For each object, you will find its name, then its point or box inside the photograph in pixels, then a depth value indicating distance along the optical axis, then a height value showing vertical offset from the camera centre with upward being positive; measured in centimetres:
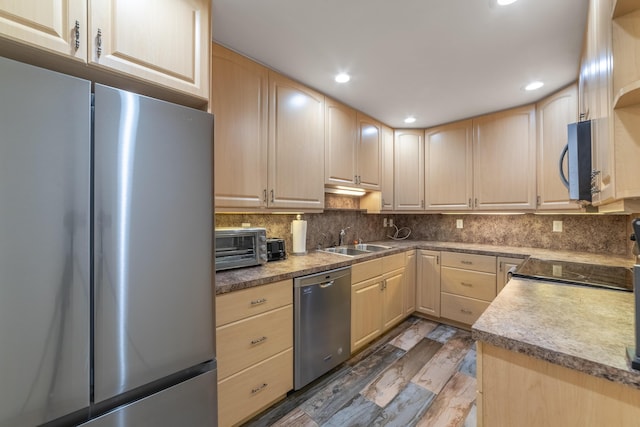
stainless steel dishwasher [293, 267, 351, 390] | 177 -80
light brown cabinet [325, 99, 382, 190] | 243 +68
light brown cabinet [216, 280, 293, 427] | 141 -79
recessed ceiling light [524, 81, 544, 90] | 213 +106
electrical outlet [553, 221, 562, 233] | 269 -13
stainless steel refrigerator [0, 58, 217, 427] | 80 -14
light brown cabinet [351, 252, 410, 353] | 225 -79
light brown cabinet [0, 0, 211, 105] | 89 +69
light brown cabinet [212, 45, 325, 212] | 168 +56
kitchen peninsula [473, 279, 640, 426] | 67 -44
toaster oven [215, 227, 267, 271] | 165 -22
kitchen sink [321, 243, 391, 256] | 281 -39
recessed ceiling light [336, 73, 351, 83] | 203 +108
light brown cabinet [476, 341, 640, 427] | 67 -52
